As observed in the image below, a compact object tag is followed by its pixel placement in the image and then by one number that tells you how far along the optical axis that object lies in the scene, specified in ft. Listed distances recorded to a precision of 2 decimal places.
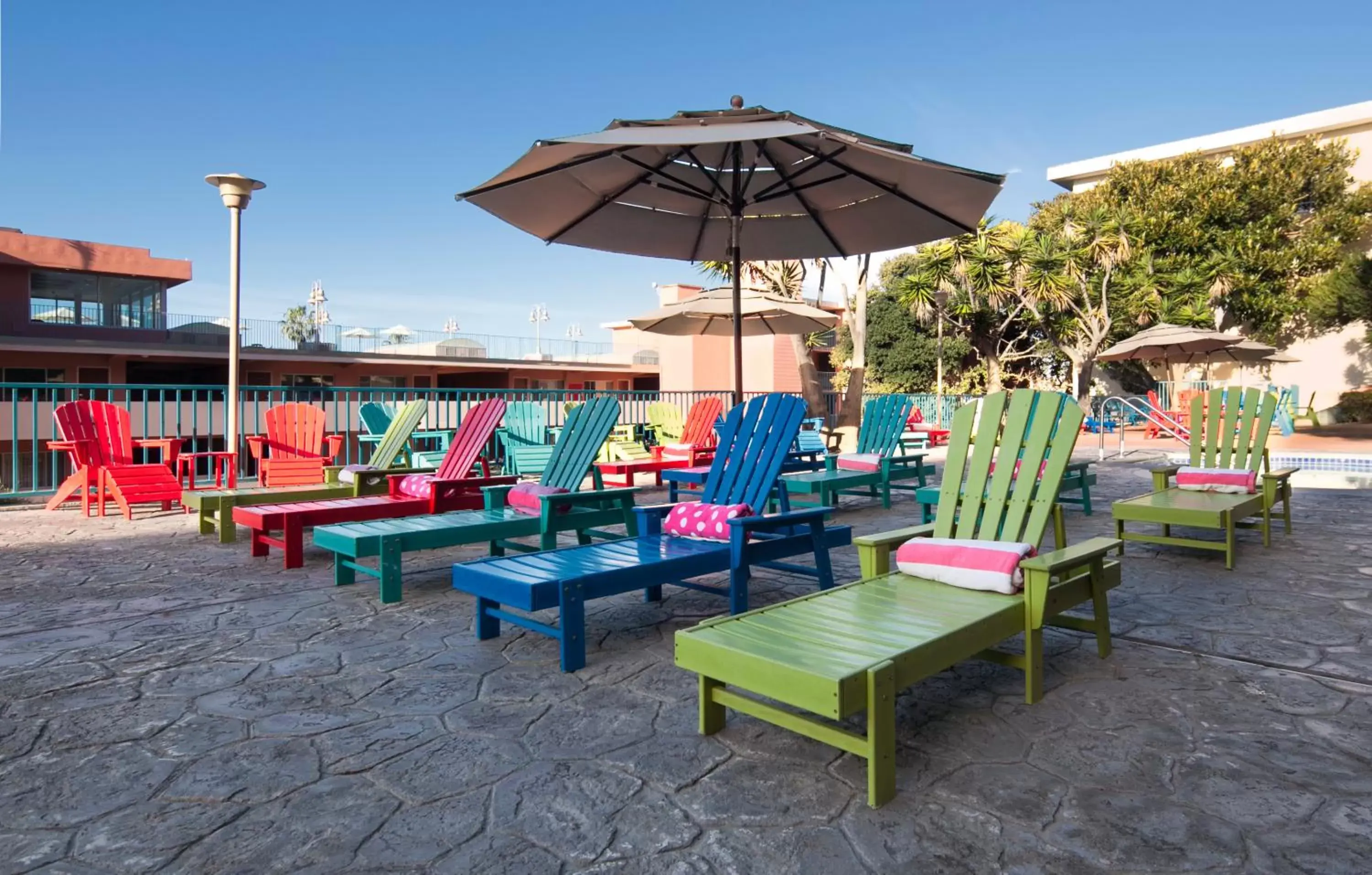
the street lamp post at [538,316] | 192.85
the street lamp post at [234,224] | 29.50
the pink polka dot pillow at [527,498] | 16.22
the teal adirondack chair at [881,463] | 23.71
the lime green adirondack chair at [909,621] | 6.89
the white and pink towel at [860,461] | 25.77
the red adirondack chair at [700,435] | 30.78
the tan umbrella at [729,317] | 30.53
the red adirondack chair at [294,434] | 26.43
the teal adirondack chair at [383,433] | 26.84
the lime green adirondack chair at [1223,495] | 16.60
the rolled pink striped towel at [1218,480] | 19.51
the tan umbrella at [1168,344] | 40.57
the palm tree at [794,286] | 52.24
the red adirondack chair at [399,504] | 16.55
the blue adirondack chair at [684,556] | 10.23
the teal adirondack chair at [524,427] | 32.48
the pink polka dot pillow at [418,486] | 18.39
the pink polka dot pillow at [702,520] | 12.93
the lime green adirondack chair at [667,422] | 38.27
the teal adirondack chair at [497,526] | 13.61
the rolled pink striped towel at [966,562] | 9.43
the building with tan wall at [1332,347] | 94.07
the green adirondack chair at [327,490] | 19.36
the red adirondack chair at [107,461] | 23.12
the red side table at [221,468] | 26.13
